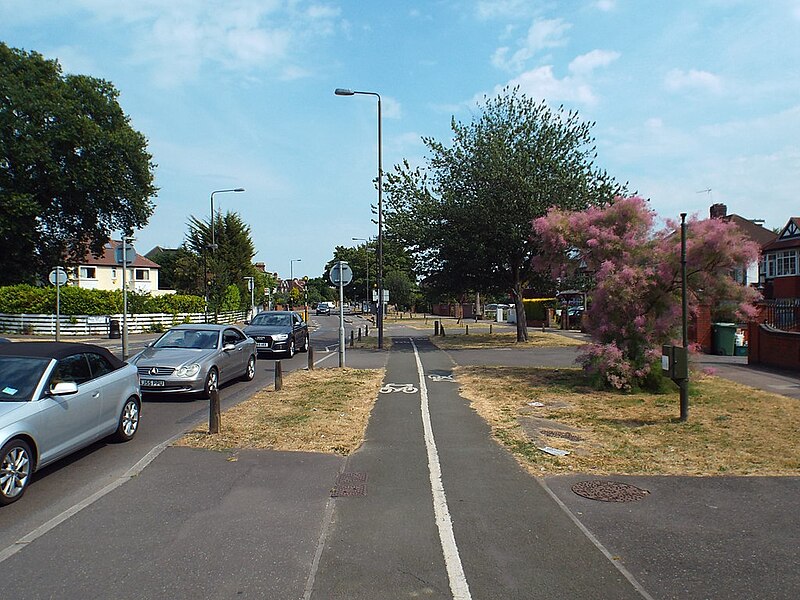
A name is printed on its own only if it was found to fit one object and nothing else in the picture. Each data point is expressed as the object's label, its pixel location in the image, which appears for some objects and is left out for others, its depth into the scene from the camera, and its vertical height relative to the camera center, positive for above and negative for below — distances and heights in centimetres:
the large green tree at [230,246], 6225 +599
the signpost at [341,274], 1816 +84
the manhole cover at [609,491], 624 -198
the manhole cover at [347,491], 627 -195
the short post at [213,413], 882 -159
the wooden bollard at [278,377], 1354 -164
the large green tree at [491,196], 2686 +478
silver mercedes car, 1179 -117
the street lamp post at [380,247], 2731 +251
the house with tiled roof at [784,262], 3997 +273
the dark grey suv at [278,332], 2252 -113
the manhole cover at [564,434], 898 -198
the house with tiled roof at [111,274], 6712 +327
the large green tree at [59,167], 3769 +886
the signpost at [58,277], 2124 +92
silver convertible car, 598 -113
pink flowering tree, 1249 +48
